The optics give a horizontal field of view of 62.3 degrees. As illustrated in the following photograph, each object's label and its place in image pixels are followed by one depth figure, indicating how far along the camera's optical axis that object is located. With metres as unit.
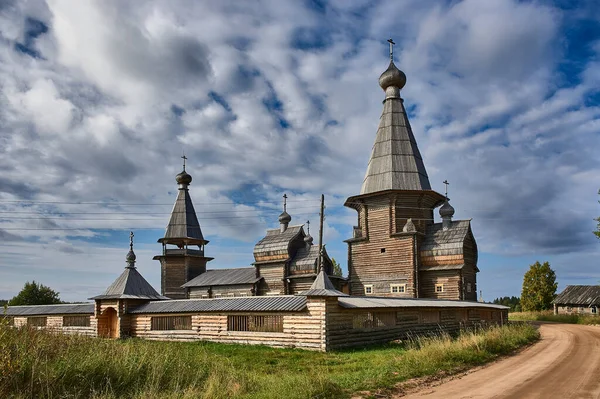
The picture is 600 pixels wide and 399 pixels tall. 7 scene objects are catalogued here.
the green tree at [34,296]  45.25
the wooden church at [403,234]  31.23
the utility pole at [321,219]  24.55
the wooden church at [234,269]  36.31
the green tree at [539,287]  49.56
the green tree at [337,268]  55.28
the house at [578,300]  45.84
